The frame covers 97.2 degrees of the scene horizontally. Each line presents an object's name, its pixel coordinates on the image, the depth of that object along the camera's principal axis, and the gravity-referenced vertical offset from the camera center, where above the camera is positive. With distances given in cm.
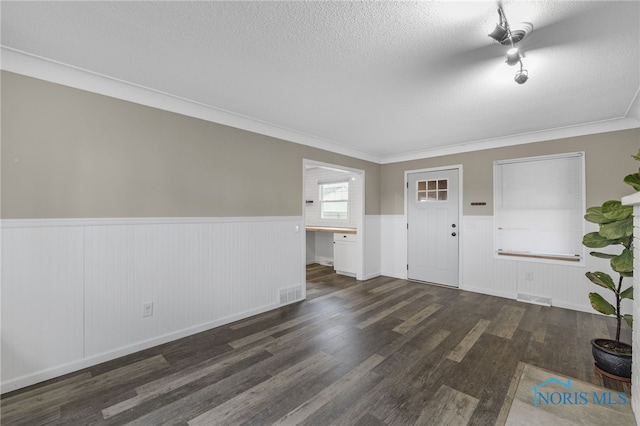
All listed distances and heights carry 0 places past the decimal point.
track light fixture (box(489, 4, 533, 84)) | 168 +112
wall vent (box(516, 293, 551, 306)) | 404 -127
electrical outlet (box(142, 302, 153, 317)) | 274 -95
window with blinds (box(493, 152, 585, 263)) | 393 +9
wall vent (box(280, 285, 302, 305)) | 400 -120
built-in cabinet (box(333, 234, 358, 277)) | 566 -85
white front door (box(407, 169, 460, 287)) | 498 -25
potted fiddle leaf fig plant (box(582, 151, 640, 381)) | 213 -39
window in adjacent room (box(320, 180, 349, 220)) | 672 +30
